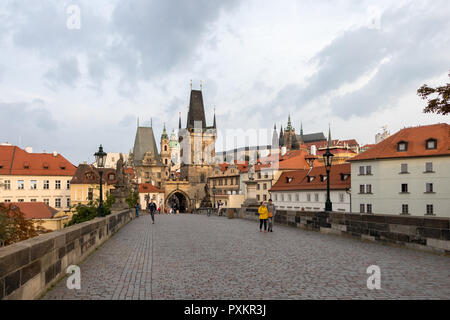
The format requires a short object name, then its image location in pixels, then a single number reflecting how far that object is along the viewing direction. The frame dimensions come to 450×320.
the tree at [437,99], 10.32
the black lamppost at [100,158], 15.63
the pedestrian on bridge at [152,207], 24.53
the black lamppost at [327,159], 16.95
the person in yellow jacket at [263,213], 16.14
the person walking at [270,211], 16.17
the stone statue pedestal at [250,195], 26.47
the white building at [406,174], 42.66
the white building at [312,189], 52.22
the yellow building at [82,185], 63.03
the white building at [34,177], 59.07
